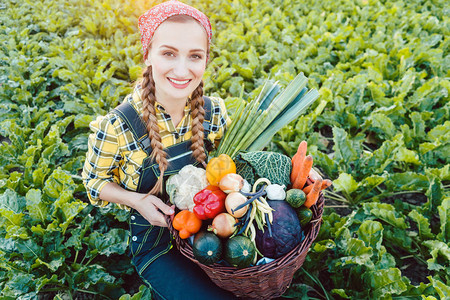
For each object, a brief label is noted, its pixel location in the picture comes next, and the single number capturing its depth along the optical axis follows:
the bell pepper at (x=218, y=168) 1.78
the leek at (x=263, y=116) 2.31
